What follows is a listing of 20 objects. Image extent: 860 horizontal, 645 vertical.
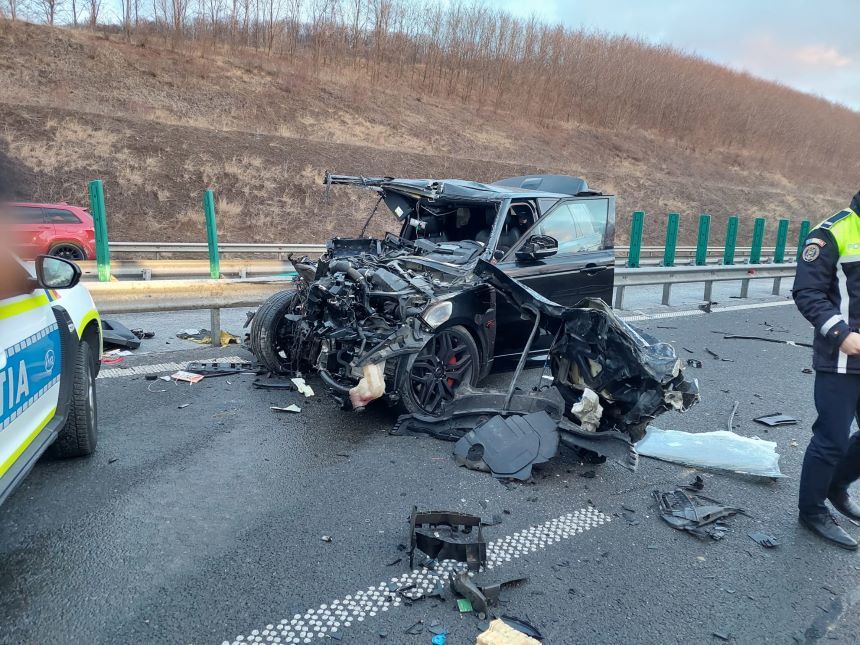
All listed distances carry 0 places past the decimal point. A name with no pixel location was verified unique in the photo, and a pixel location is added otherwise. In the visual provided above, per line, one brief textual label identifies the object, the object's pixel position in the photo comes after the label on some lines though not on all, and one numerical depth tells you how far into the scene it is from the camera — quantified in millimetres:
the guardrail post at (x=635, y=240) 12914
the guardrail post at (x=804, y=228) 19734
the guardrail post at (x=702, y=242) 14833
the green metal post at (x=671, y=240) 14156
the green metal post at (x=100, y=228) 8648
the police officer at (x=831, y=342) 3145
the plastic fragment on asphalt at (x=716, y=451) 4086
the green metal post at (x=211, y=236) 9860
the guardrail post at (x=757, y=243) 17422
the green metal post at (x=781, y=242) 18181
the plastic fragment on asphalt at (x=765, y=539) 3242
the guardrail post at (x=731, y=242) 15969
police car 2559
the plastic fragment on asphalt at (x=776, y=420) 5078
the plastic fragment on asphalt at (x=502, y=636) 2299
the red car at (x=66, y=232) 11557
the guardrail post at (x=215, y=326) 6677
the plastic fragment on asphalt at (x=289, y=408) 4867
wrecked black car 4473
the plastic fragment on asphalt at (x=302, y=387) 5244
